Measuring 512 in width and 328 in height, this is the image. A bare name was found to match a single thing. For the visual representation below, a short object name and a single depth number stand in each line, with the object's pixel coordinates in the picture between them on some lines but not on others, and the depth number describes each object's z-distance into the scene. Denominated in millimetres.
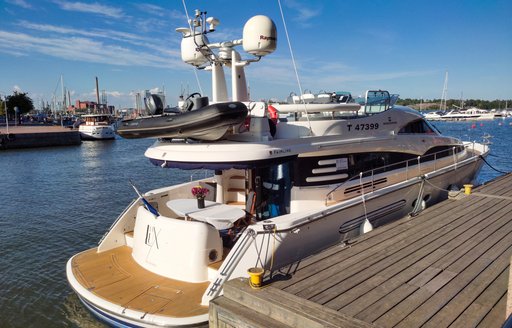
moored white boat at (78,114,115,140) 51000
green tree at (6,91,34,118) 71312
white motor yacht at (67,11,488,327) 5270
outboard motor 6645
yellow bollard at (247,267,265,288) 4406
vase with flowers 6422
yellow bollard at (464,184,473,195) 8939
